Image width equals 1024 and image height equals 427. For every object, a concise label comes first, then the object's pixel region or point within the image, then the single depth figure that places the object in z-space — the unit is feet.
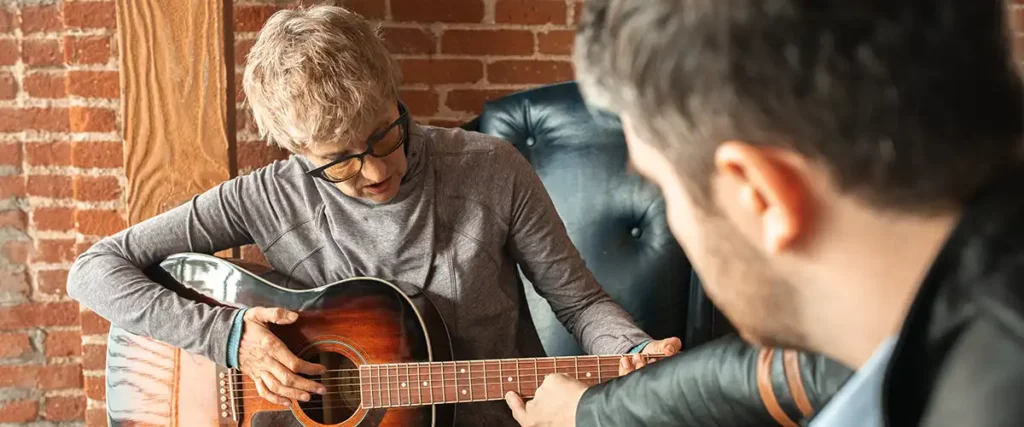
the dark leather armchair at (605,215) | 6.15
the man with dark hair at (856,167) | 1.53
